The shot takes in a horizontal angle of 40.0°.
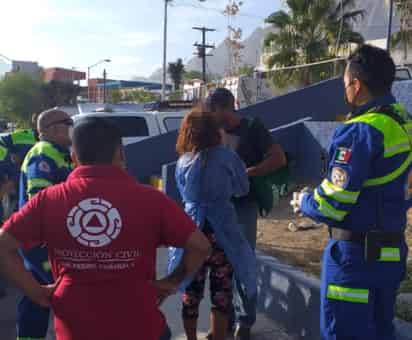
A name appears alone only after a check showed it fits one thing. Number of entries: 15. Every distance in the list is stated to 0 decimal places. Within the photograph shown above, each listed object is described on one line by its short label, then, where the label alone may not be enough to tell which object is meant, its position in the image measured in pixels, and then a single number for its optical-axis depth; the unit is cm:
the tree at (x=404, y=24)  1278
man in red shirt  216
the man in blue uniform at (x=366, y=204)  257
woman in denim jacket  368
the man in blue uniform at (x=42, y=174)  353
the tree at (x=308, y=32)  2245
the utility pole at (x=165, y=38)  3360
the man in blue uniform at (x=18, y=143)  603
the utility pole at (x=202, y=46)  4975
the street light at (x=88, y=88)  6272
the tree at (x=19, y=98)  5456
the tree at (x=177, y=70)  6988
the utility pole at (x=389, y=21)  1029
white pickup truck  1052
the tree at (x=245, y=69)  4319
